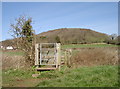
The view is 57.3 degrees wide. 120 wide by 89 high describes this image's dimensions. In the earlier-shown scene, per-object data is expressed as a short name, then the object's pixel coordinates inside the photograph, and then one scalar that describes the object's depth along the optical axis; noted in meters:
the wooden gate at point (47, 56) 5.97
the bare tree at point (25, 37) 6.38
